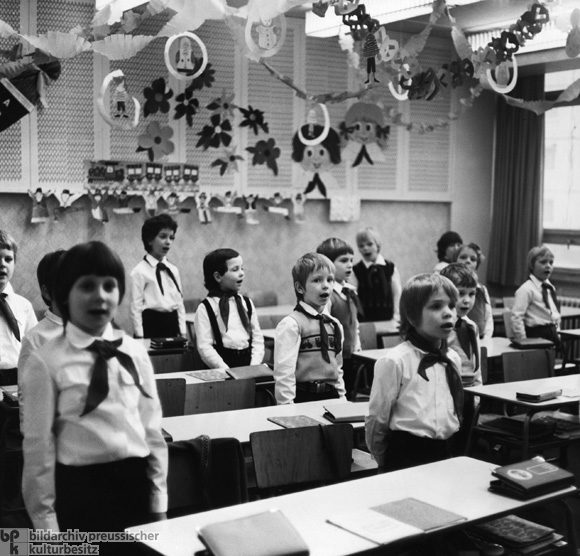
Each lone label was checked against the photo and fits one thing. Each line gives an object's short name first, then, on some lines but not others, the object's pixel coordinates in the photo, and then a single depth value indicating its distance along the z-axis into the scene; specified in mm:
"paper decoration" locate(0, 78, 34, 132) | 6218
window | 9211
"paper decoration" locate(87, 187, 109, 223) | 7332
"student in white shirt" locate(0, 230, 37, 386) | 4656
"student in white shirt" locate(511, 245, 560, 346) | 7125
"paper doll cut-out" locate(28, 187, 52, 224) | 7023
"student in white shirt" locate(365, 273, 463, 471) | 3352
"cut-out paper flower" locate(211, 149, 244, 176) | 8023
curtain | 9383
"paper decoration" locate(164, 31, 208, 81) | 5766
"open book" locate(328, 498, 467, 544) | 2371
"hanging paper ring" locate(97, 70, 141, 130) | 5945
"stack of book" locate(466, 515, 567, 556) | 2781
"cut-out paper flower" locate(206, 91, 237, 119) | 7953
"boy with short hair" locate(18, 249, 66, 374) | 3344
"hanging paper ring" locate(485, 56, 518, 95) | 5574
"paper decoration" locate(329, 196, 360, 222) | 8836
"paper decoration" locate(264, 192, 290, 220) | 8406
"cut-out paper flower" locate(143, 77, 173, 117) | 7531
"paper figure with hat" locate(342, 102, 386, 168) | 8461
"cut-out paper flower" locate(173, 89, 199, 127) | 7746
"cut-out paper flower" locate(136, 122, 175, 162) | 7564
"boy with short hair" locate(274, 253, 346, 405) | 4488
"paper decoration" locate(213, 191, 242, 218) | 8062
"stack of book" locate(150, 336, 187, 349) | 5523
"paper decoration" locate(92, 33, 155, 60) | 4566
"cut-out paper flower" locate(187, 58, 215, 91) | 7812
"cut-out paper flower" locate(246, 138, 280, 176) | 8258
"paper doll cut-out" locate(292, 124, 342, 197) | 8492
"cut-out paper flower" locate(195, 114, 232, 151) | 7922
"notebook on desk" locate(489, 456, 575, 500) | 2717
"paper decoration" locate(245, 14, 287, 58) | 4586
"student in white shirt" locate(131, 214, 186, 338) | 6484
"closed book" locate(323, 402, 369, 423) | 3717
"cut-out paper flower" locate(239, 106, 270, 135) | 8164
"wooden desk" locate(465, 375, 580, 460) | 4344
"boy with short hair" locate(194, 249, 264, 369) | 5309
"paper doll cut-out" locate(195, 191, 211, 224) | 7922
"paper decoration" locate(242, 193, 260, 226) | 8227
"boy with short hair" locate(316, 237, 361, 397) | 5707
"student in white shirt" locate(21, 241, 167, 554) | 2277
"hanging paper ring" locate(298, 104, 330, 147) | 7405
